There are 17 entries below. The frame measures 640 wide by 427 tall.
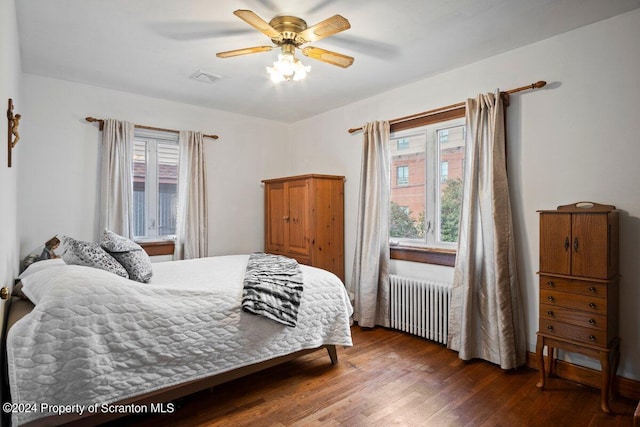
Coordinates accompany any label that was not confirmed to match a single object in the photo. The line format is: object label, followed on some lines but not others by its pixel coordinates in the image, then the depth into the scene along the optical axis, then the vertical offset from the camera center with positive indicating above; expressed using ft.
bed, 5.27 -2.32
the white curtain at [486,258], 8.76 -1.23
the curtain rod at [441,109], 8.50 +3.00
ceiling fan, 7.06 +3.48
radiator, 10.30 -2.98
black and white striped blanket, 7.38 -1.81
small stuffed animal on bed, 9.33 -1.05
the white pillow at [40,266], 7.65 -1.24
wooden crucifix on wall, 6.08 +1.48
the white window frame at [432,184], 11.00 +0.84
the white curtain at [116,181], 11.28 +0.95
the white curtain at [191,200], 12.79 +0.36
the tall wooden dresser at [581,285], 7.00 -1.55
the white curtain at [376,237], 11.82 -0.91
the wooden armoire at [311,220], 12.70 -0.37
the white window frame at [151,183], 12.57 +0.98
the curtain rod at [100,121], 11.17 +2.89
